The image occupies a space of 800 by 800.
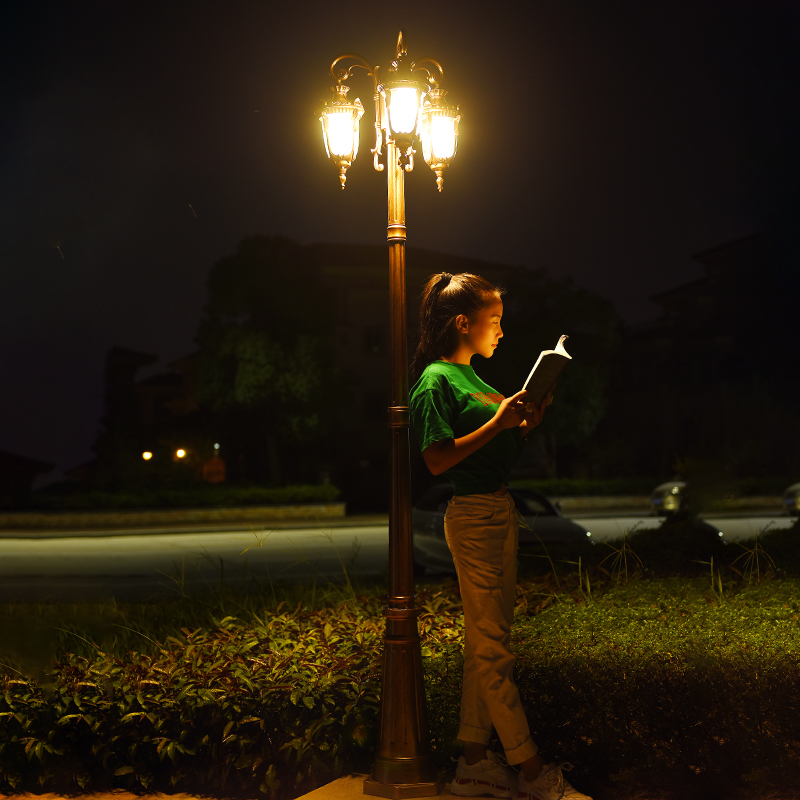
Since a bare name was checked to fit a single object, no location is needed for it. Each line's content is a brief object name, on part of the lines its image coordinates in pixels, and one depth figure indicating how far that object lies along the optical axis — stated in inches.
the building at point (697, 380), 1382.9
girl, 148.9
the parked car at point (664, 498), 927.0
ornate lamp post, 160.7
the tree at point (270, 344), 1239.5
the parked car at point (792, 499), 876.6
